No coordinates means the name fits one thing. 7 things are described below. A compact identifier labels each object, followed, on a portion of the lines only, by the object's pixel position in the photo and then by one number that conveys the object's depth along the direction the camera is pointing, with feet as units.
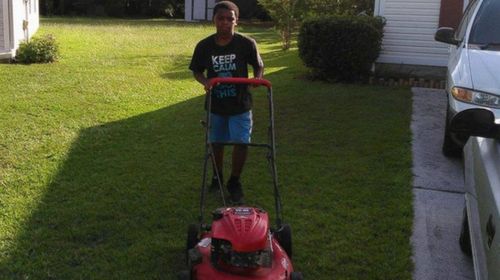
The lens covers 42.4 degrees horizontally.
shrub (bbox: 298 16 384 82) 33.22
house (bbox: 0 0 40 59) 38.99
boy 15.33
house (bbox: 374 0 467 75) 34.65
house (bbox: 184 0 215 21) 95.04
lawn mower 10.76
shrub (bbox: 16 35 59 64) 39.70
